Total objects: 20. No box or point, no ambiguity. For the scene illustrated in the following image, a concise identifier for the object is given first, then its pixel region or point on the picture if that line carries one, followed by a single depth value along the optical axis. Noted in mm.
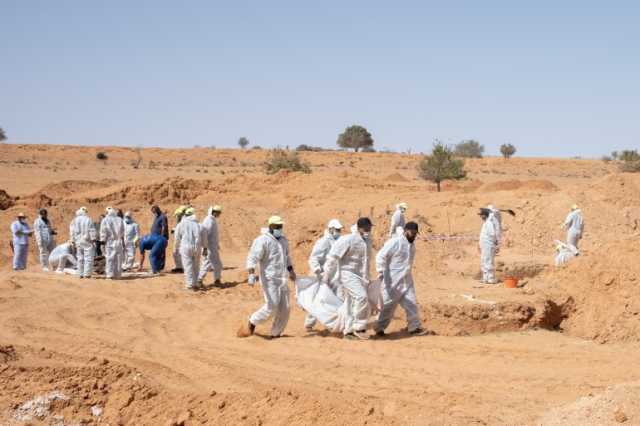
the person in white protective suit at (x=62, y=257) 16594
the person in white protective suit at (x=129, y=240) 17688
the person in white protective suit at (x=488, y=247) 15406
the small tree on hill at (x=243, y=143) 76188
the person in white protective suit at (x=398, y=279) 10320
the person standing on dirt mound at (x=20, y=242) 17344
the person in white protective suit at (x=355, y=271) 10156
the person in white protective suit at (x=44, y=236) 17141
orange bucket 13633
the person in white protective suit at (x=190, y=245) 14461
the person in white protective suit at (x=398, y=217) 17719
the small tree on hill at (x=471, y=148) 70875
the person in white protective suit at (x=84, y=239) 15625
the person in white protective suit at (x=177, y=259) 16453
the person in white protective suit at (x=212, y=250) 15211
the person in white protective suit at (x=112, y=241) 15844
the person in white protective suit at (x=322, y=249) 10828
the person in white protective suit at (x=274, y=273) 10242
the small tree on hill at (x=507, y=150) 66312
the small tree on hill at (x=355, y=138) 68625
